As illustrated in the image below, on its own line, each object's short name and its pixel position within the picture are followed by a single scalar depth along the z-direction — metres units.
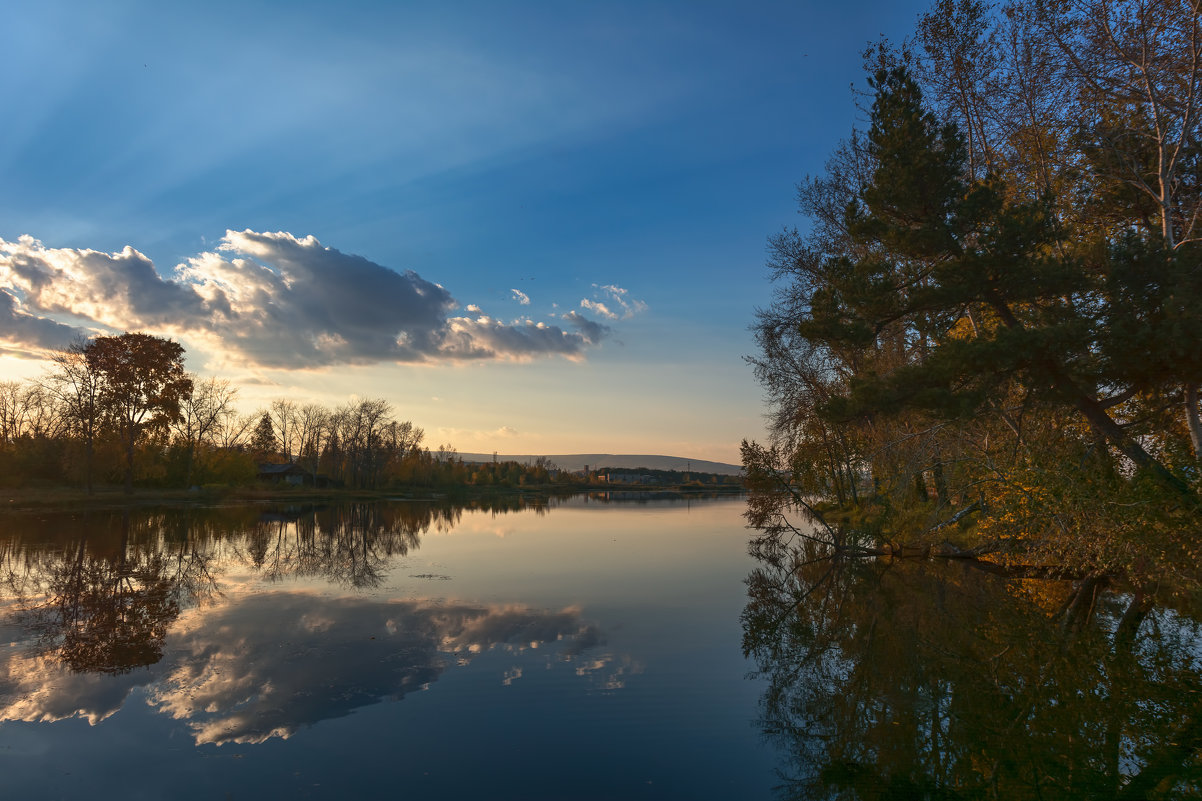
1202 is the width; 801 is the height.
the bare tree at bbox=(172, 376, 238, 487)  57.41
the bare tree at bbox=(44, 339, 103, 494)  43.75
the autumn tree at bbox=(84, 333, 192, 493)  44.81
